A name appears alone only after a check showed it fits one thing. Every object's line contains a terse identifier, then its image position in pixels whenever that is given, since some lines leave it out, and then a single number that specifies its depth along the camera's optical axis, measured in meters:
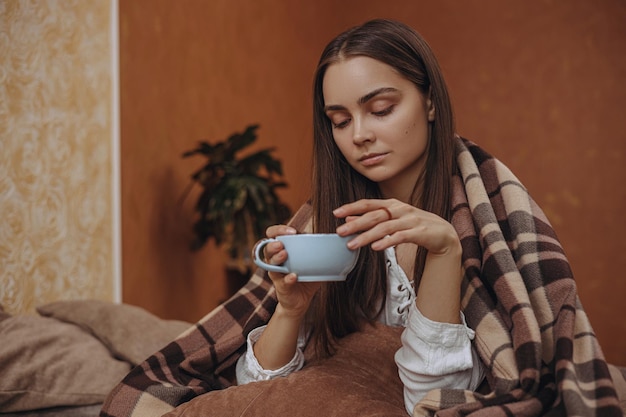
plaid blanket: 1.00
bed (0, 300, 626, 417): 1.11
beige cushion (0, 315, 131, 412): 1.44
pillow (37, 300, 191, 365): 1.68
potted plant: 3.52
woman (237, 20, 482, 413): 1.23
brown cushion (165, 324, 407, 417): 1.08
